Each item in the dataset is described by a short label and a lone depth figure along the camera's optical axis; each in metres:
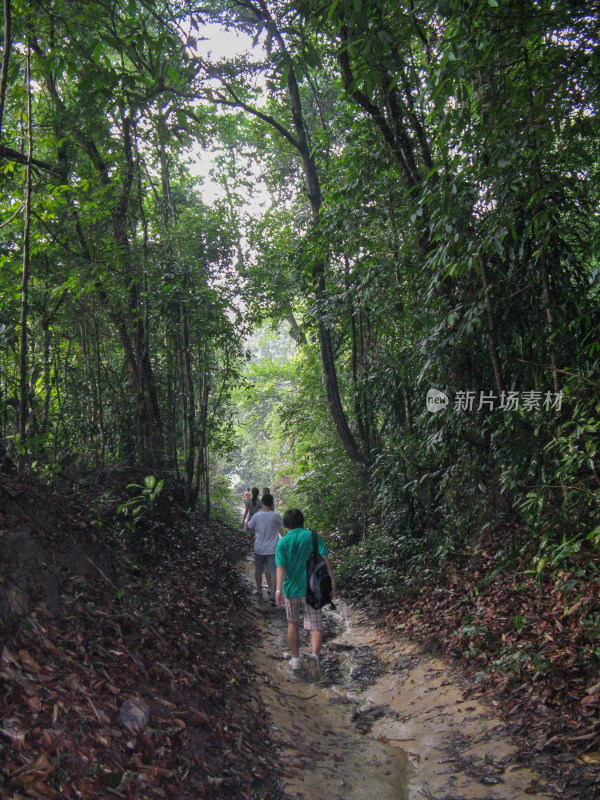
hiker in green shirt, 6.26
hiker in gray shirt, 9.30
